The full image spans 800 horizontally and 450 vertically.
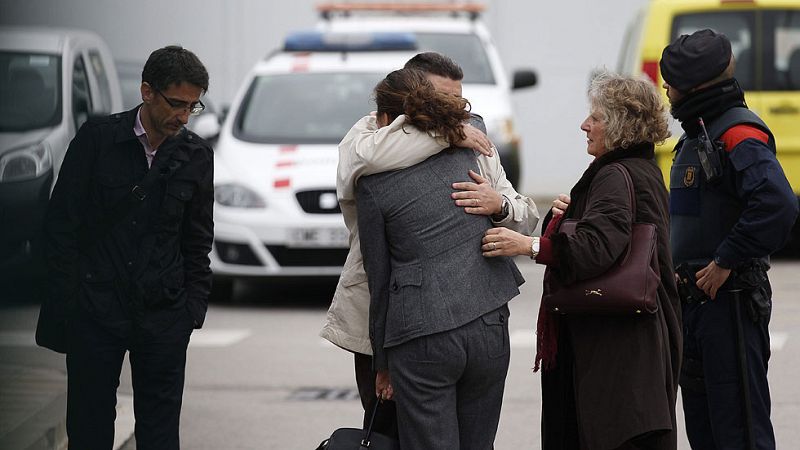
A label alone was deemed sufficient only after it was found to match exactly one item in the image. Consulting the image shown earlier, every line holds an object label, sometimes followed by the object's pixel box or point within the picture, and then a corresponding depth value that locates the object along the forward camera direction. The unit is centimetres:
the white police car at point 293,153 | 2000
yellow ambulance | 2255
